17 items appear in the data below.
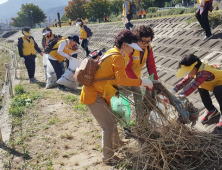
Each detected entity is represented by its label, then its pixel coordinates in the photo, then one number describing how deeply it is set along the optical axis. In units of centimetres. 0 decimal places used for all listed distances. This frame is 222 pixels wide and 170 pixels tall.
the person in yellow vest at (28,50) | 580
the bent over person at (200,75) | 245
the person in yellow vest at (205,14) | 453
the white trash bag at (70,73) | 435
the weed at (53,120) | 354
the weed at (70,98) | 440
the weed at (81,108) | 394
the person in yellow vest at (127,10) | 645
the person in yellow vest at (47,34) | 574
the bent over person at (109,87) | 207
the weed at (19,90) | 506
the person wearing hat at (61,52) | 444
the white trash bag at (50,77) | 525
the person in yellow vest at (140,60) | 241
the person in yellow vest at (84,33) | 695
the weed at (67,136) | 307
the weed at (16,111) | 381
